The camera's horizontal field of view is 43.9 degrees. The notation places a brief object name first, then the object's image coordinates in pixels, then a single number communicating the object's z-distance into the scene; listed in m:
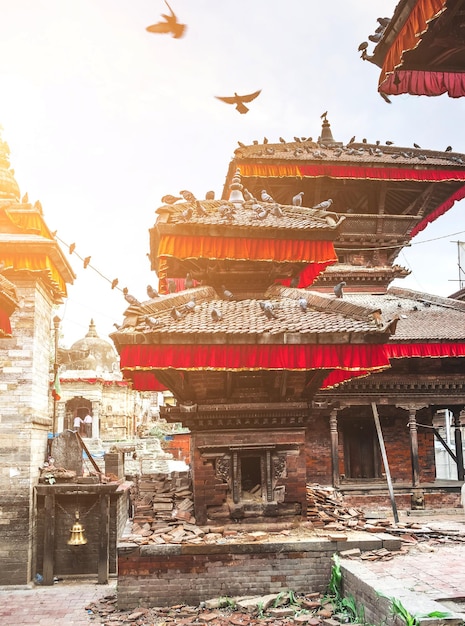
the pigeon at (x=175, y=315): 9.67
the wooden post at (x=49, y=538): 13.76
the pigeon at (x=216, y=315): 9.61
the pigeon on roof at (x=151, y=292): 10.84
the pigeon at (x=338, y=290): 10.63
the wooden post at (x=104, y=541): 13.72
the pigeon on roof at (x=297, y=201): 12.50
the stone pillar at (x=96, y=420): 41.59
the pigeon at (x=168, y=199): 11.51
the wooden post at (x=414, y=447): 16.31
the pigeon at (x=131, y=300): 9.70
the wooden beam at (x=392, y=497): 12.08
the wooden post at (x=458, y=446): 18.10
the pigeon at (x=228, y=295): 11.02
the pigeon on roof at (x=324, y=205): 12.24
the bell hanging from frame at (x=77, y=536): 13.48
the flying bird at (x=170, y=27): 4.68
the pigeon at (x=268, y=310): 9.80
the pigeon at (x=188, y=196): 11.56
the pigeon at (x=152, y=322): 9.29
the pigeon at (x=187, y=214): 10.77
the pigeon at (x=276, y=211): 11.34
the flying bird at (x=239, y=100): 6.51
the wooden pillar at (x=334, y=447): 16.50
